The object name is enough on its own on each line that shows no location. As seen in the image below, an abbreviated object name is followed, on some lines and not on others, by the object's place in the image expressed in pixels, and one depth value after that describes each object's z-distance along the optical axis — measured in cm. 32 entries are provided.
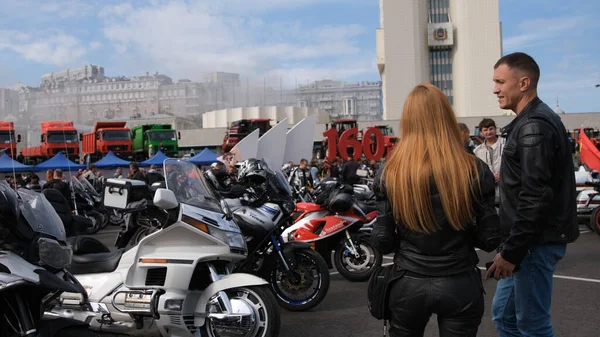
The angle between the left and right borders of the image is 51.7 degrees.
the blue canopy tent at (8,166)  2069
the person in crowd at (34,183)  1439
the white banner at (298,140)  2286
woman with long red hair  248
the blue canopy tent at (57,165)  2284
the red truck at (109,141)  3384
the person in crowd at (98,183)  1800
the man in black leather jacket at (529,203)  276
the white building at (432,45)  8606
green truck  3431
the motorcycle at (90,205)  1413
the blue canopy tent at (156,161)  2518
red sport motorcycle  709
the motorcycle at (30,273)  297
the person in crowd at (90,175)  1834
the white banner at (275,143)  2002
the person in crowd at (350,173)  1636
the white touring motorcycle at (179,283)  426
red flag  1130
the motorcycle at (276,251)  569
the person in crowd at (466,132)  569
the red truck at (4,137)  3122
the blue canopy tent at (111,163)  2506
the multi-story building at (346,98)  15300
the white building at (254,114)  10025
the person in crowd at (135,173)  1586
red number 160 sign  3366
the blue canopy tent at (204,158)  2564
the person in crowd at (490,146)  735
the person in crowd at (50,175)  1418
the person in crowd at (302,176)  1511
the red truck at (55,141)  3412
